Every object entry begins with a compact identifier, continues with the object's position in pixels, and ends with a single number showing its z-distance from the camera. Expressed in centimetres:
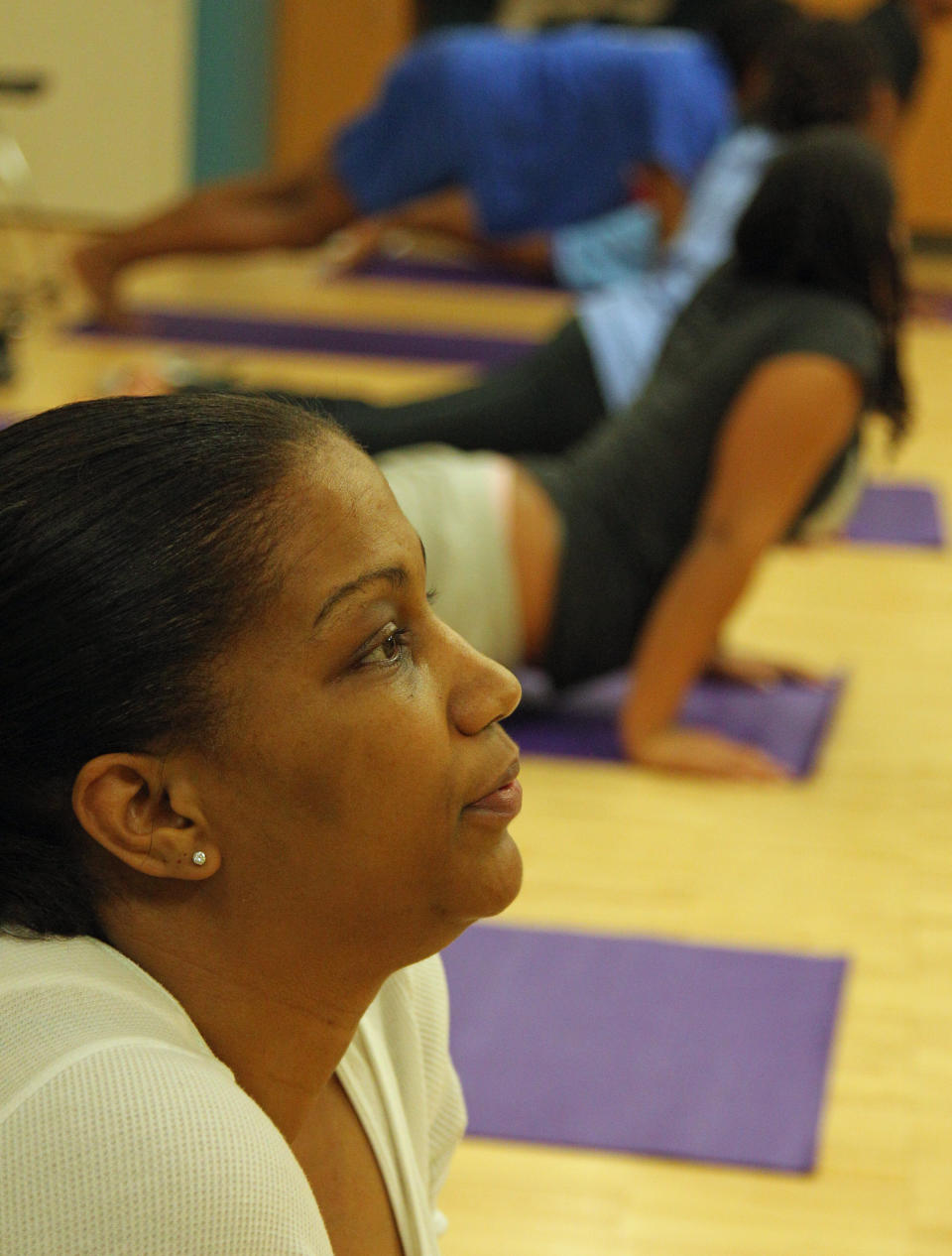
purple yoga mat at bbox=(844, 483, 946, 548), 682
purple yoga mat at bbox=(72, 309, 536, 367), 969
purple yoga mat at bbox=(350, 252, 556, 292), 1238
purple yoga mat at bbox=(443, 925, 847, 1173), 296
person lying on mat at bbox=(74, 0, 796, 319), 914
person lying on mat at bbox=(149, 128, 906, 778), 437
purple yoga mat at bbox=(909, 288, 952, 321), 1183
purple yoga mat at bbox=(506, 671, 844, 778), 473
